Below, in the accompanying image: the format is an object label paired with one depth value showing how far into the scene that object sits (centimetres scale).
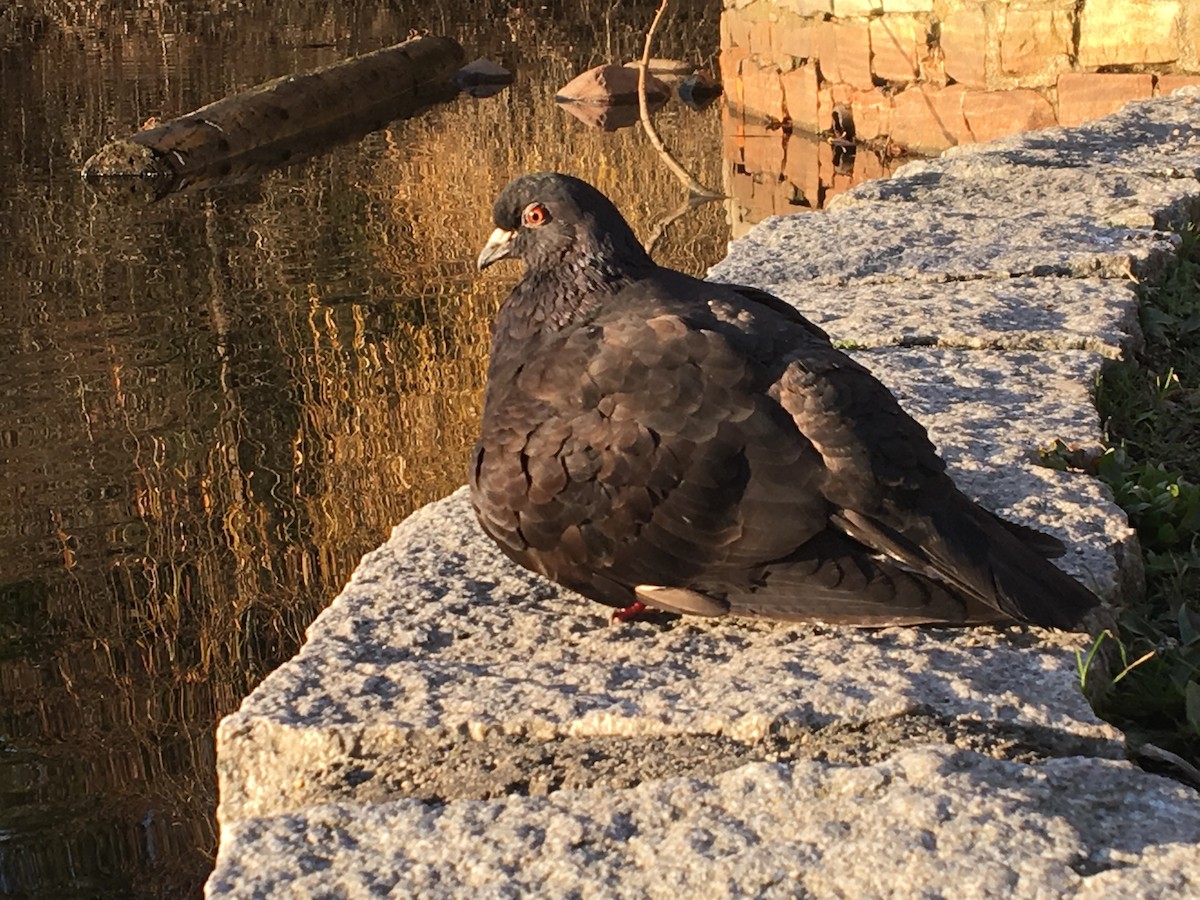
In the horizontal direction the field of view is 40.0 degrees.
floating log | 984
